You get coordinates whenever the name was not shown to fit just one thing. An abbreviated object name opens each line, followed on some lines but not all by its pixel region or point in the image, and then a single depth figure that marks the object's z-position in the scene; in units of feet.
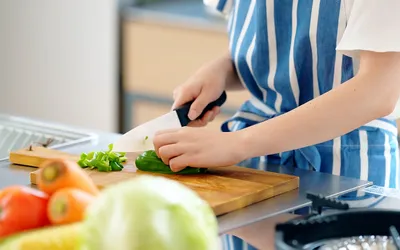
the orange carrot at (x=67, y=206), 4.00
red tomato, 4.06
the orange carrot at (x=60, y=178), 4.14
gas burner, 4.43
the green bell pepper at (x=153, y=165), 5.56
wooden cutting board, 5.11
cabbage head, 3.66
